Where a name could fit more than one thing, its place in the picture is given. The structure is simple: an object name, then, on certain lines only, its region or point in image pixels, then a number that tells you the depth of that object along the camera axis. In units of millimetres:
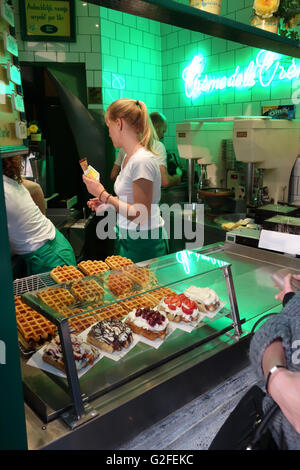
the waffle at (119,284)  1538
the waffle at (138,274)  1646
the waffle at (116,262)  2258
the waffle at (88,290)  1448
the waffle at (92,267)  2152
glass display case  1278
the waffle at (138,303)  1887
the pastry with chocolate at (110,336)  1557
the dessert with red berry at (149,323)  1654
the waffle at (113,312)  1783
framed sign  5109
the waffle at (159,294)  1961
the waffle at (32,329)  1562
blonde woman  2545
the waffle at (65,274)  1953
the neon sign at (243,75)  4148
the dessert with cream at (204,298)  1833
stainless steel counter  1238
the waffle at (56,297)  1400
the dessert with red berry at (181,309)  1770
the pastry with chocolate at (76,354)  1423
